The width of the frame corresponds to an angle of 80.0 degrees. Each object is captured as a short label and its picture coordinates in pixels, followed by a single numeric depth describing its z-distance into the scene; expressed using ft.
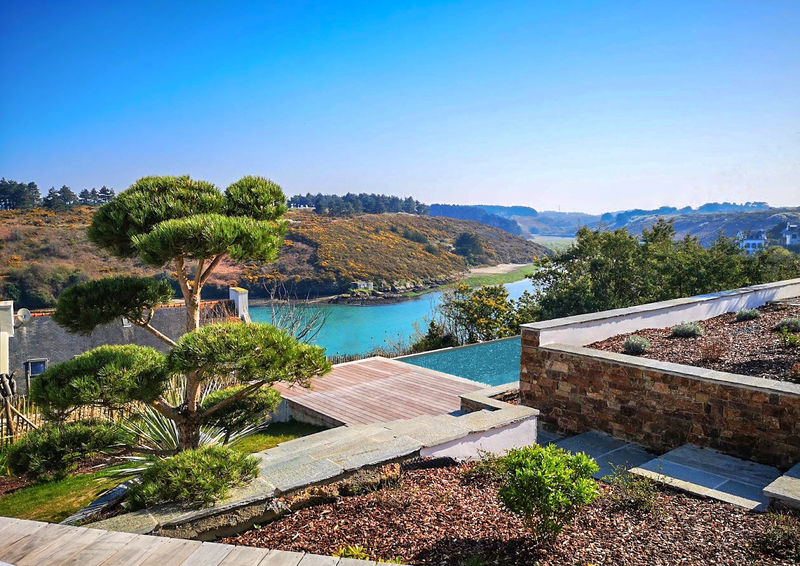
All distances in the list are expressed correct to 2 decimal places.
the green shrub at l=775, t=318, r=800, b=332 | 20.94
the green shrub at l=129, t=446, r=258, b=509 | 8.29
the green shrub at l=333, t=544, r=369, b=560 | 6.64
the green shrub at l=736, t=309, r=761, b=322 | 24.53
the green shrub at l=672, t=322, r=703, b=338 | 21.03
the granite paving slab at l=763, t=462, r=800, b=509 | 8.72
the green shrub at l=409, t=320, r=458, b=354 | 39.60
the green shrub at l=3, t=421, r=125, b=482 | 10.11
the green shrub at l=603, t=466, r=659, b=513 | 8.78
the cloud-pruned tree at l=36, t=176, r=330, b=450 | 9.53
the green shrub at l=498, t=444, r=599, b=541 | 6.88
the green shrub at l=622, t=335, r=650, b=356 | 18.10
